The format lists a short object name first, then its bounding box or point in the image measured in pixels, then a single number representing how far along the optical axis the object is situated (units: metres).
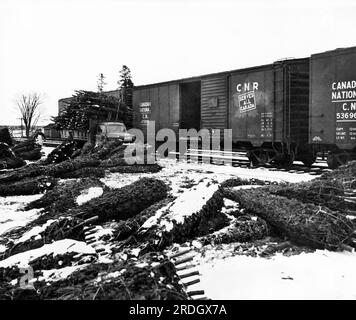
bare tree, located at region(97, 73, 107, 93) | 67.62
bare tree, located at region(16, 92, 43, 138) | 60.47
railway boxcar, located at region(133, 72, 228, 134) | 15.24
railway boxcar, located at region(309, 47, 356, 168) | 10.59
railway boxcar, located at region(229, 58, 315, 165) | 12.66
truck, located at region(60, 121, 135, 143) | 18.58
